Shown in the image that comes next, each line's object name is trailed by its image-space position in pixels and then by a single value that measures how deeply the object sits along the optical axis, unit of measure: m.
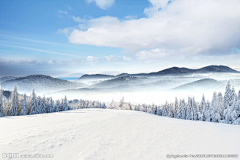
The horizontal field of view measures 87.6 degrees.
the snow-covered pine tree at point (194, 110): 41.31
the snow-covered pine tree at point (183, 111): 45.34
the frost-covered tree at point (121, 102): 76.11
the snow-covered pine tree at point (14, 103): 34.41
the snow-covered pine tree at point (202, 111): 36.51
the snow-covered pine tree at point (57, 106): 50.53
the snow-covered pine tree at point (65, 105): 54.22
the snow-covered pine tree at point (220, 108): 30.25
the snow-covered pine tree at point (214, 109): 30.91
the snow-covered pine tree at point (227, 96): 28.45
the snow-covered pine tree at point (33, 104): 39.53
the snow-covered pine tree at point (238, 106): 24.02
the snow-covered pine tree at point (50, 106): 46.37
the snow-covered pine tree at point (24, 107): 36.25
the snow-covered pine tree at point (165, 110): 56.02
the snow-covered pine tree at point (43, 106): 42.63
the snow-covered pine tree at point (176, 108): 52.14
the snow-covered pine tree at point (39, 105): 40.64
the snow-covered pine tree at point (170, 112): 53.62
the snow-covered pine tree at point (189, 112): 42.34
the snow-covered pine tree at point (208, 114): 32.34
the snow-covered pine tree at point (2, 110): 30.34
